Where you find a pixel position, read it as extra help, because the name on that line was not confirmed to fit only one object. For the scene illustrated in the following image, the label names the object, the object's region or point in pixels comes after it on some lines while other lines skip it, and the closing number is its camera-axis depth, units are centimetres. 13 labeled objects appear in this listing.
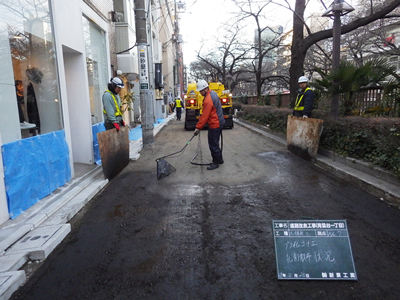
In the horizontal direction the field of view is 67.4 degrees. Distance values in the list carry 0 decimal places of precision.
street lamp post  769
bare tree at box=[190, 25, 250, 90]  2820
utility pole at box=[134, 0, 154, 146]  955
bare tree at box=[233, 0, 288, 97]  1590
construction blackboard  256
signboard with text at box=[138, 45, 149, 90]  978
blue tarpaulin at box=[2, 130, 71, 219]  393
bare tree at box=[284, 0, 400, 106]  1141
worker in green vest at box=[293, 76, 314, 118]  796
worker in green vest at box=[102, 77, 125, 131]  644
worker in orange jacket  668
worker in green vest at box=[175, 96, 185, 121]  2347
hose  730
